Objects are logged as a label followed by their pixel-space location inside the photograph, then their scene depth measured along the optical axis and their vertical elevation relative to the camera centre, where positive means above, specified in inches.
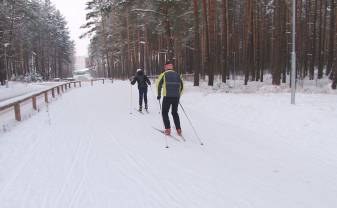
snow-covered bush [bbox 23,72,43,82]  2008.1 +5.8
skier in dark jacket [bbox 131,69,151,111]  549.5 -11.5
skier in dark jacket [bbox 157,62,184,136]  344.5 -15.9
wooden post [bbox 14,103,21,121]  492.8 -49.7
